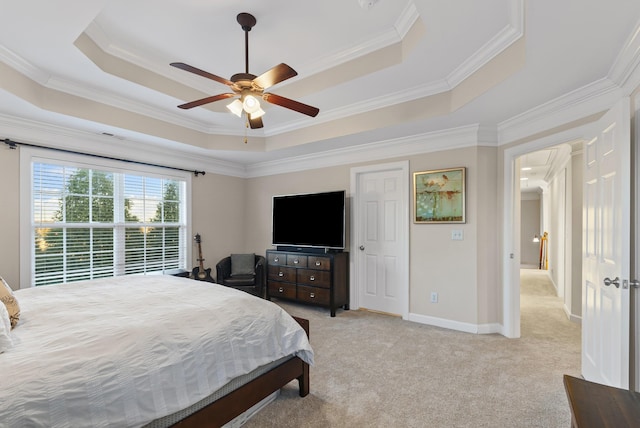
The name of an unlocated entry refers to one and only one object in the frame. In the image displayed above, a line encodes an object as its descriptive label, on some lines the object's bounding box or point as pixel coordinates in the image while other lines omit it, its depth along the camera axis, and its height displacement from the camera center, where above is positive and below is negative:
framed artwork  3.66 +0.24
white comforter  1.18 -0.64
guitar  4.73 -0.85
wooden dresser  4.19 -0.88
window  3.38 -0.07
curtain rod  3.10 +0.72
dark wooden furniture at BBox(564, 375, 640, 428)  1.08 -0.71
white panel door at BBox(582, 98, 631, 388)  1.90 -0.24
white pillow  1.37 -0.54
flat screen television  4.23 -0.07
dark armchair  4.56 -0.91
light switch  3.66 -0.23
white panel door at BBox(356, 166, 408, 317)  4.13 -0.36
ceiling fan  2.04 +0.91
